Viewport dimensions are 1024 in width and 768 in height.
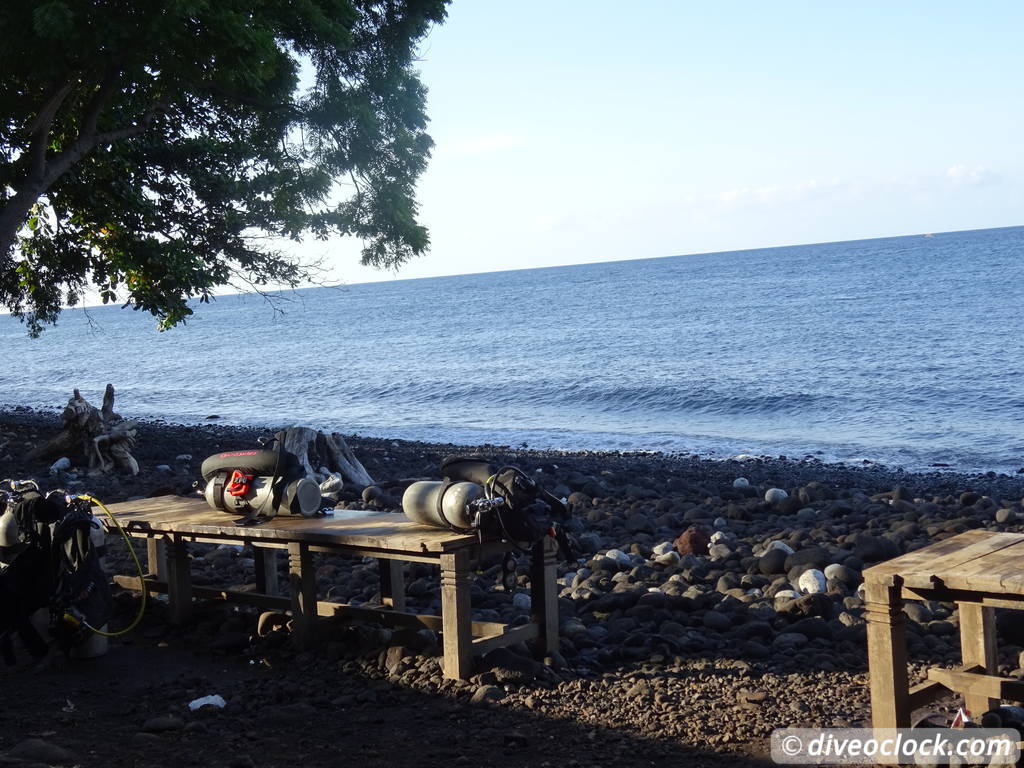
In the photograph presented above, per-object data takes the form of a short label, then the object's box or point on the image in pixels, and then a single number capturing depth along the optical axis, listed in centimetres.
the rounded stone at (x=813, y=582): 723
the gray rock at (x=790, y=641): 595
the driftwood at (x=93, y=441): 1410
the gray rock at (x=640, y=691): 518
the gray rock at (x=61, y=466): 1383
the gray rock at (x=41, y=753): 446
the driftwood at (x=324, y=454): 1302
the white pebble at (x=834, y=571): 746
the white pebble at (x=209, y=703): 532
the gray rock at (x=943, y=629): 629
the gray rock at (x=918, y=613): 650
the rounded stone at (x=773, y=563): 798
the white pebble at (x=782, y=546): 817
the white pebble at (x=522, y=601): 717
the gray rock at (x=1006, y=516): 1083
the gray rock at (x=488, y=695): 514
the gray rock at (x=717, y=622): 631
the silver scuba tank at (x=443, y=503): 545
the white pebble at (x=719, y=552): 867
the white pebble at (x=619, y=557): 826
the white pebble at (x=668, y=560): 834
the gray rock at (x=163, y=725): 501
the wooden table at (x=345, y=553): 541
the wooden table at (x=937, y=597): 407
